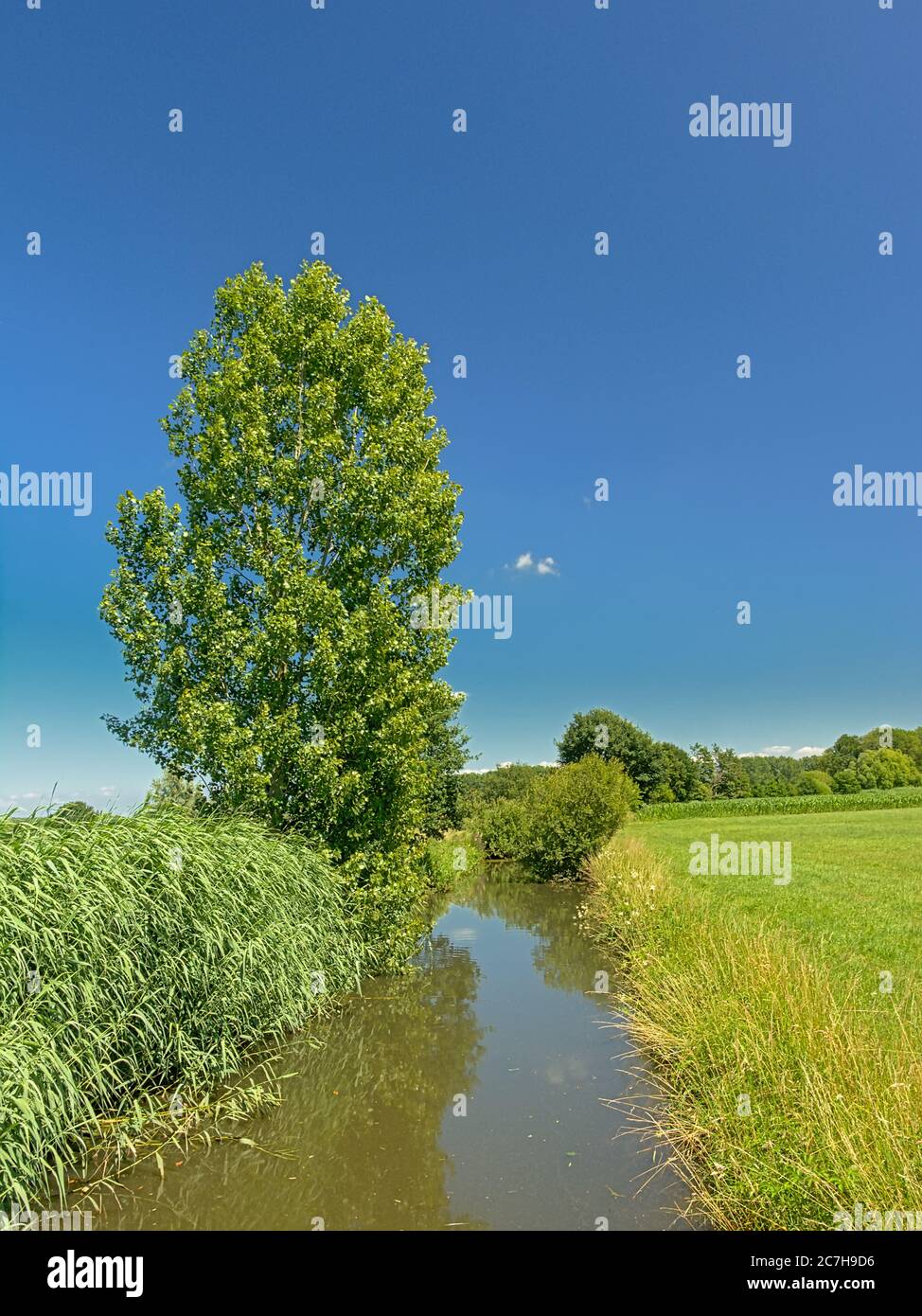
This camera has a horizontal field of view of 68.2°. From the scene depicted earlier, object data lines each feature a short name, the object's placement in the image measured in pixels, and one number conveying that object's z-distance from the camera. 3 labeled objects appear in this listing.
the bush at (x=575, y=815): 26.25
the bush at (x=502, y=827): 31.20
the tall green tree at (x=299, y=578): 12.16
